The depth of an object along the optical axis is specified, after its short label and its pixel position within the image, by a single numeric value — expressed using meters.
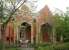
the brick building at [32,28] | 14.05
